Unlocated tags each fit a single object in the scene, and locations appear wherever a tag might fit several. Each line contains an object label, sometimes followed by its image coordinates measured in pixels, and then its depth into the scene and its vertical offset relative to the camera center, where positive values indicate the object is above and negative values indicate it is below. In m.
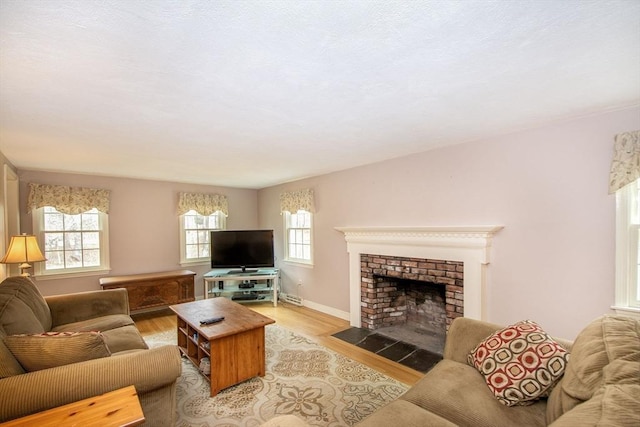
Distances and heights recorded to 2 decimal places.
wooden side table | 1.24 -0.91
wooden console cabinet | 4.31 -1.19
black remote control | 2.71 -1.05
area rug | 2.16 -1.56
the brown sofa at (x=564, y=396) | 0.90 -0.84
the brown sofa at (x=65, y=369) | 1.38 -0.83
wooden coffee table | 2.46 -1.22
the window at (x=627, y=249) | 2.15 -0.33
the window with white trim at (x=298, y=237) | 5.16 -0.50
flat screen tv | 5.30 -0.72
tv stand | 5.05 -1.40
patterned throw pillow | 1.49 -0.87
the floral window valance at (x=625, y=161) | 2.07 +0.32
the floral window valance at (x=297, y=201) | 4.87 +0.16
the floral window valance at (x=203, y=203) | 5.25 +0.15
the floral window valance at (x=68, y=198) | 4.00 +0.22
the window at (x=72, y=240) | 4.17 -0.42
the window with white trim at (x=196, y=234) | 5.37 -0.44
